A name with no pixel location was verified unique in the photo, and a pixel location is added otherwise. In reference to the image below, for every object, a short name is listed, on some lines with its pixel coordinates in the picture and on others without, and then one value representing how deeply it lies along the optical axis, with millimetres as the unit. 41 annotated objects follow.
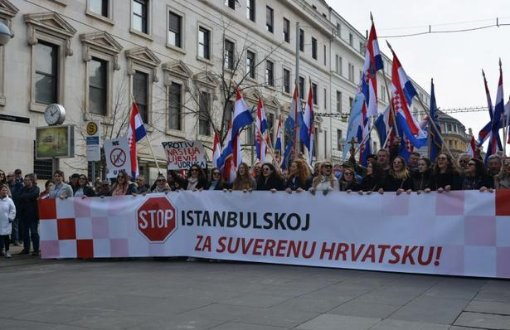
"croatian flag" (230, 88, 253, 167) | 11617
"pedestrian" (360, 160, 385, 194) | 8742
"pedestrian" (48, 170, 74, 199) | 11094
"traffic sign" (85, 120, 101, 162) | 12703
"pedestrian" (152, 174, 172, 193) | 10727
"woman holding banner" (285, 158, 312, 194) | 9438
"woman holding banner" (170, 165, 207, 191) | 10500
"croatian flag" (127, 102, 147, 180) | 12633
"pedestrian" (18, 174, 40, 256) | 11906
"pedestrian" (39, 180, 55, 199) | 12057
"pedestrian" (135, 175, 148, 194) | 11124
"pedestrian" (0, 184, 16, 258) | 11258
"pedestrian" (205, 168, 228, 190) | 10352
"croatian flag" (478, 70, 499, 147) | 12805
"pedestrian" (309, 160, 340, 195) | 9083
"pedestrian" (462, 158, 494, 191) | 8141
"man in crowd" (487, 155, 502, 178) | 8148
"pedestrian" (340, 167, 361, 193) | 9012
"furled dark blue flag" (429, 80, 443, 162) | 11422
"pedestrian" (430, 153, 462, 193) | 8219
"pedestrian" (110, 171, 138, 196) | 10789
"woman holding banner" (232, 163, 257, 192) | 9766
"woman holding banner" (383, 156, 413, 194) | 8555
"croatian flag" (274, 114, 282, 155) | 17978
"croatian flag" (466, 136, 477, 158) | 13113
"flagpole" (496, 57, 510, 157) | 9606
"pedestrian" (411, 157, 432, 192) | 8500
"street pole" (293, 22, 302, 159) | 13372
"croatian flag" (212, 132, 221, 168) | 13838
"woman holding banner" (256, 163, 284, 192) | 9531
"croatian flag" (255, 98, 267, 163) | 15227
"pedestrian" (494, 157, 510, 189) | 7988
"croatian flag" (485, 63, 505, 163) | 11164
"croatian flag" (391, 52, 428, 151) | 11588
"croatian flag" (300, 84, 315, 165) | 13547
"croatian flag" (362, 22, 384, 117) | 12227
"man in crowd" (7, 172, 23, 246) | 13371
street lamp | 12742
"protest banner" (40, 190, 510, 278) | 7766
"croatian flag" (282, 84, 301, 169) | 13922
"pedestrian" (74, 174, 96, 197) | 11203
